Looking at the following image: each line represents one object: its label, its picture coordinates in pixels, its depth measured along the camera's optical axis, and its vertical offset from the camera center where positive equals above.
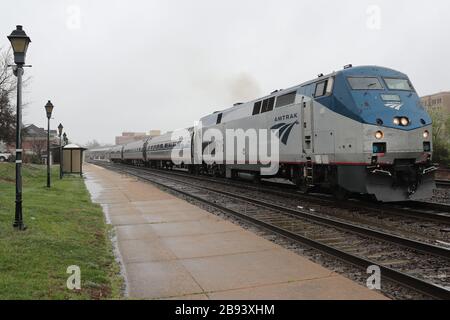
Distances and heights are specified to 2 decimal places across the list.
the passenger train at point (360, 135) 10.16 +0.65
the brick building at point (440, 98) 94.44 +14.66
